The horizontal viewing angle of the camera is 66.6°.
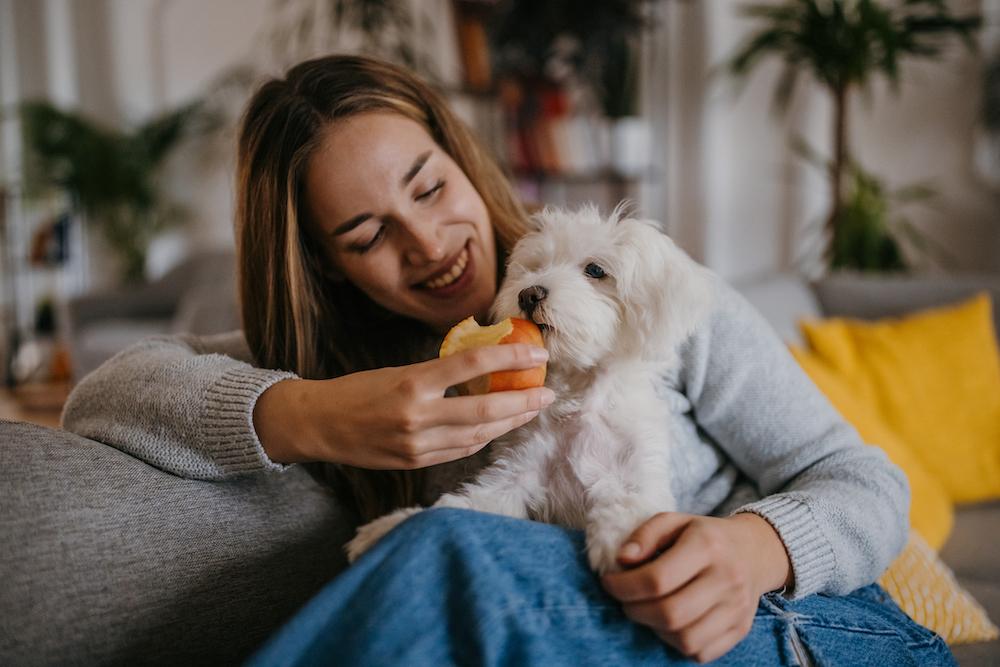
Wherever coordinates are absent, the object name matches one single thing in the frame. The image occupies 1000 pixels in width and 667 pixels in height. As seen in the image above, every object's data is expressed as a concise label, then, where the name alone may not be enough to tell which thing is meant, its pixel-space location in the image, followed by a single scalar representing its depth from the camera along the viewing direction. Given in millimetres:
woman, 790
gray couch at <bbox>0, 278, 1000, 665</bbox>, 822
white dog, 1024
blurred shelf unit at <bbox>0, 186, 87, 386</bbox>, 5727
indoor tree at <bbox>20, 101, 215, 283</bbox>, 5578
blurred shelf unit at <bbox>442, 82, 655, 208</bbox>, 3963
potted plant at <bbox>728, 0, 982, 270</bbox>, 3041
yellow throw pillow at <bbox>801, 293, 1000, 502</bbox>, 2014
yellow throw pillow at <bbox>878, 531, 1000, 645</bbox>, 1282
